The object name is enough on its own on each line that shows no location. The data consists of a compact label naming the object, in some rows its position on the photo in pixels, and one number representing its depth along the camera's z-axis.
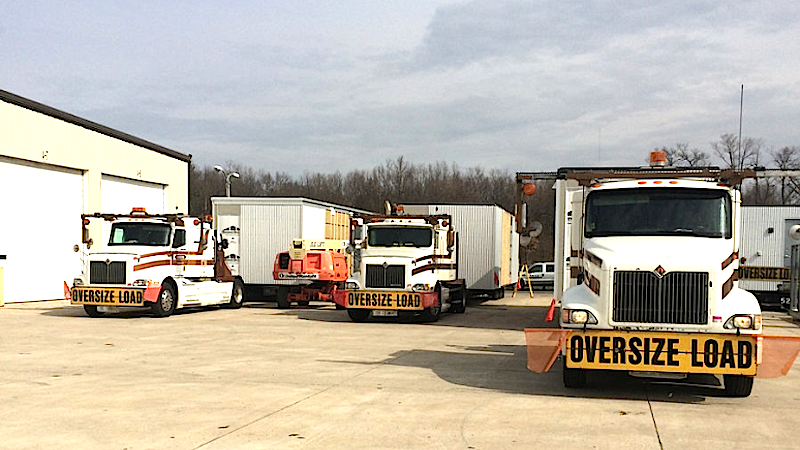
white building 25.80
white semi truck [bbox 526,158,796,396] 8.89
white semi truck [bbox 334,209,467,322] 19.48
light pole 41.16
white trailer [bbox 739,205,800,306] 27.28
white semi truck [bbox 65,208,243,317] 20.09
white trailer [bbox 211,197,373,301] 26.91
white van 41.44
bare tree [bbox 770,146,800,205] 42.81
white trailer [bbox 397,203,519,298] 26.12
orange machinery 24.78
